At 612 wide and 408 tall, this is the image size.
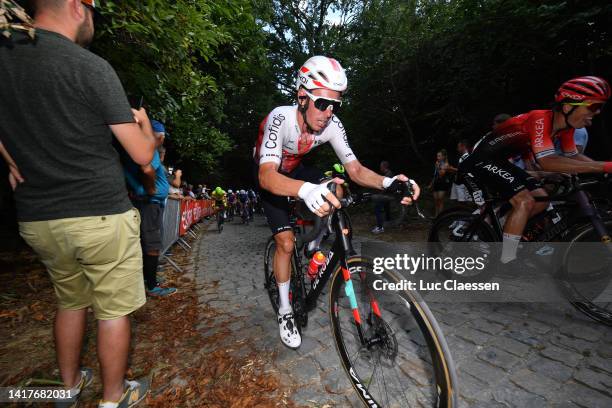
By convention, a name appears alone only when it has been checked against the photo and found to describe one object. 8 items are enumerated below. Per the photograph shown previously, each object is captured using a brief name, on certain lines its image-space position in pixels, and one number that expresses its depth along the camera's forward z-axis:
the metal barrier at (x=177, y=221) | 6.30
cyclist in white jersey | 2.12
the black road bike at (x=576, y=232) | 2.76
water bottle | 2.46
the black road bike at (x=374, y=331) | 1.74
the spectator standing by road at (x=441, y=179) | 8.78
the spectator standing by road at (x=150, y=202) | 3.47
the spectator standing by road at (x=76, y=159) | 1.49
